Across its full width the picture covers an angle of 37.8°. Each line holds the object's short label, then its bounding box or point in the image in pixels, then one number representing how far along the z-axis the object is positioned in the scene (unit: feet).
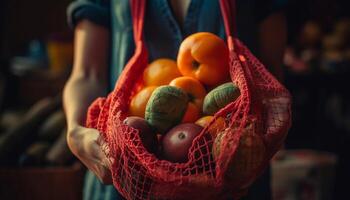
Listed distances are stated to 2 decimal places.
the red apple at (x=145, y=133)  2.91
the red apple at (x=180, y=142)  2.85
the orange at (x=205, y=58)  3.31
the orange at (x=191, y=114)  3.15
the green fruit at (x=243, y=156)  2.72
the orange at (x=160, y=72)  3.37
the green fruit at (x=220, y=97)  3.02
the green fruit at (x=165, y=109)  3.04
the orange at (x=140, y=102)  3.22
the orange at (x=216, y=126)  2.88
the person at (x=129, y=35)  3.81
